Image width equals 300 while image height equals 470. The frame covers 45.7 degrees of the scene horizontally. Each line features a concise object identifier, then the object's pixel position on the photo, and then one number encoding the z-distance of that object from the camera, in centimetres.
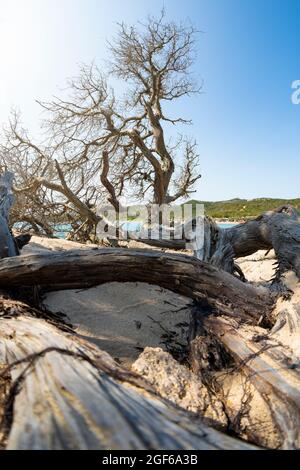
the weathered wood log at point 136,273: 273
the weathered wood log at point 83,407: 104
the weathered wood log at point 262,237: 351
